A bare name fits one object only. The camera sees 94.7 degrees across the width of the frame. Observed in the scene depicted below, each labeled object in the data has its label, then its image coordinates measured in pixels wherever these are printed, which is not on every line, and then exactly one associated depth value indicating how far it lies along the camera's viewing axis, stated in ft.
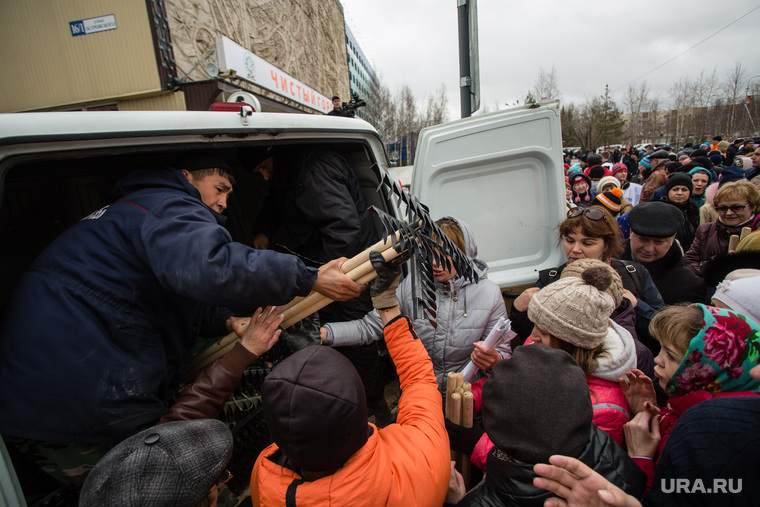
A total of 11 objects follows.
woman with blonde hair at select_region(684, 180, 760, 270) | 10.38
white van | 3.99
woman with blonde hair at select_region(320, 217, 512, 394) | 6.89
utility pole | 11.50
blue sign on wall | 17.90
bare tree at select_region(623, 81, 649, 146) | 122.89
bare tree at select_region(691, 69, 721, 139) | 119.90
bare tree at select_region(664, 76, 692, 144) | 125.70
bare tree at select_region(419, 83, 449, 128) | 130.21
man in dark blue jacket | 4.09
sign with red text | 20.92
